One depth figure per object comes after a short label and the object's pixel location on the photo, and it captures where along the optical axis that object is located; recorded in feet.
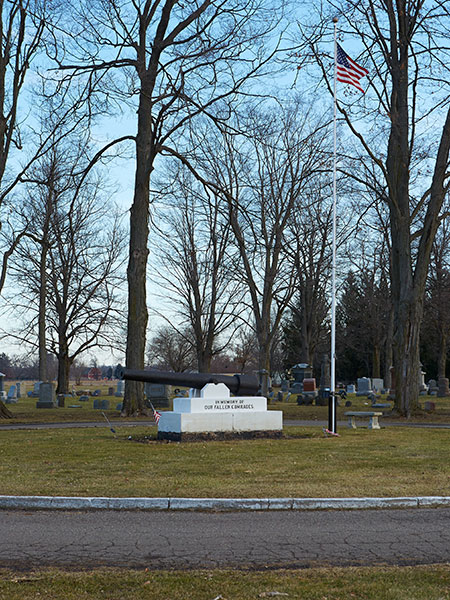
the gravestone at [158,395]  104.53
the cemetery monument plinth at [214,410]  50.70
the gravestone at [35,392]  163.85
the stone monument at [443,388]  145.48
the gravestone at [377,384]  167.32
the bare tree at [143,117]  76.95
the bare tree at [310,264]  130.52
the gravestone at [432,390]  157.79
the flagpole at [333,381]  55.16
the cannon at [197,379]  50.65
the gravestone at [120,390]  162.39
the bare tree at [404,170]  80.79
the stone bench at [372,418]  64.49
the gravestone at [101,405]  114.01
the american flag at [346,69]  61.67
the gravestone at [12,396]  137.28
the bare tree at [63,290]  136.77
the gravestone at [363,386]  153.78
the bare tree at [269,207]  118.42
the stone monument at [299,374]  141.49
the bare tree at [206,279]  130.98
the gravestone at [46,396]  117.39
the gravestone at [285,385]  173.39
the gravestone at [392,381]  143.86
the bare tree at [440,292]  157.79
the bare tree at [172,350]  186.80
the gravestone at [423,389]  160.04
